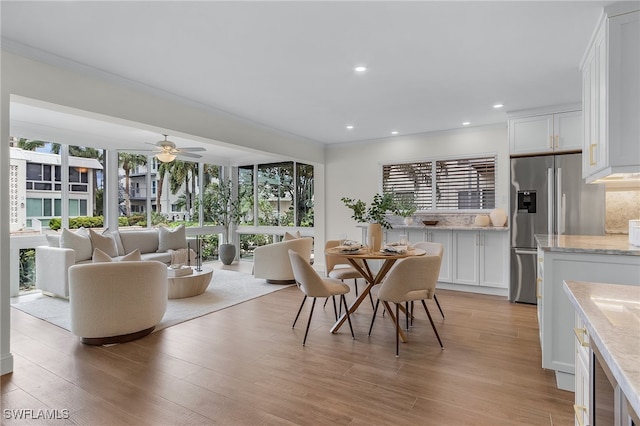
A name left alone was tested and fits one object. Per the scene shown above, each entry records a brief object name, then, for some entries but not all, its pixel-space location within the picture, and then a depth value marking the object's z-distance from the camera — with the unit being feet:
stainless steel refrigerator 13.62
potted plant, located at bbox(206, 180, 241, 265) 26.32
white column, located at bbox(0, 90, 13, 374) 8.60
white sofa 15.83
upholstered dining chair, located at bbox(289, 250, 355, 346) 10.47
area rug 13.12
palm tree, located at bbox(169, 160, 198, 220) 25.75
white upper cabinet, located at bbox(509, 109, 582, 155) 14.21
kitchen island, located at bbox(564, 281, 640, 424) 2.53
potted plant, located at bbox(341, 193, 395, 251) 11.62
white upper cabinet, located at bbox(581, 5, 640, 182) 7.30
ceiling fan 16.83
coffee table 15.62
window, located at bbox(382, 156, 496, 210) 18.08
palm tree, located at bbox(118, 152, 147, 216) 21.95
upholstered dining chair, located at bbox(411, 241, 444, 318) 12.69
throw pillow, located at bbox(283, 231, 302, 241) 19.88
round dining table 10.42
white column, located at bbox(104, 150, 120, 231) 21.04
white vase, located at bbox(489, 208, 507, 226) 16.67
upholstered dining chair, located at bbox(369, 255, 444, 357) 9.71
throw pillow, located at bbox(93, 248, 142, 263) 12.01
